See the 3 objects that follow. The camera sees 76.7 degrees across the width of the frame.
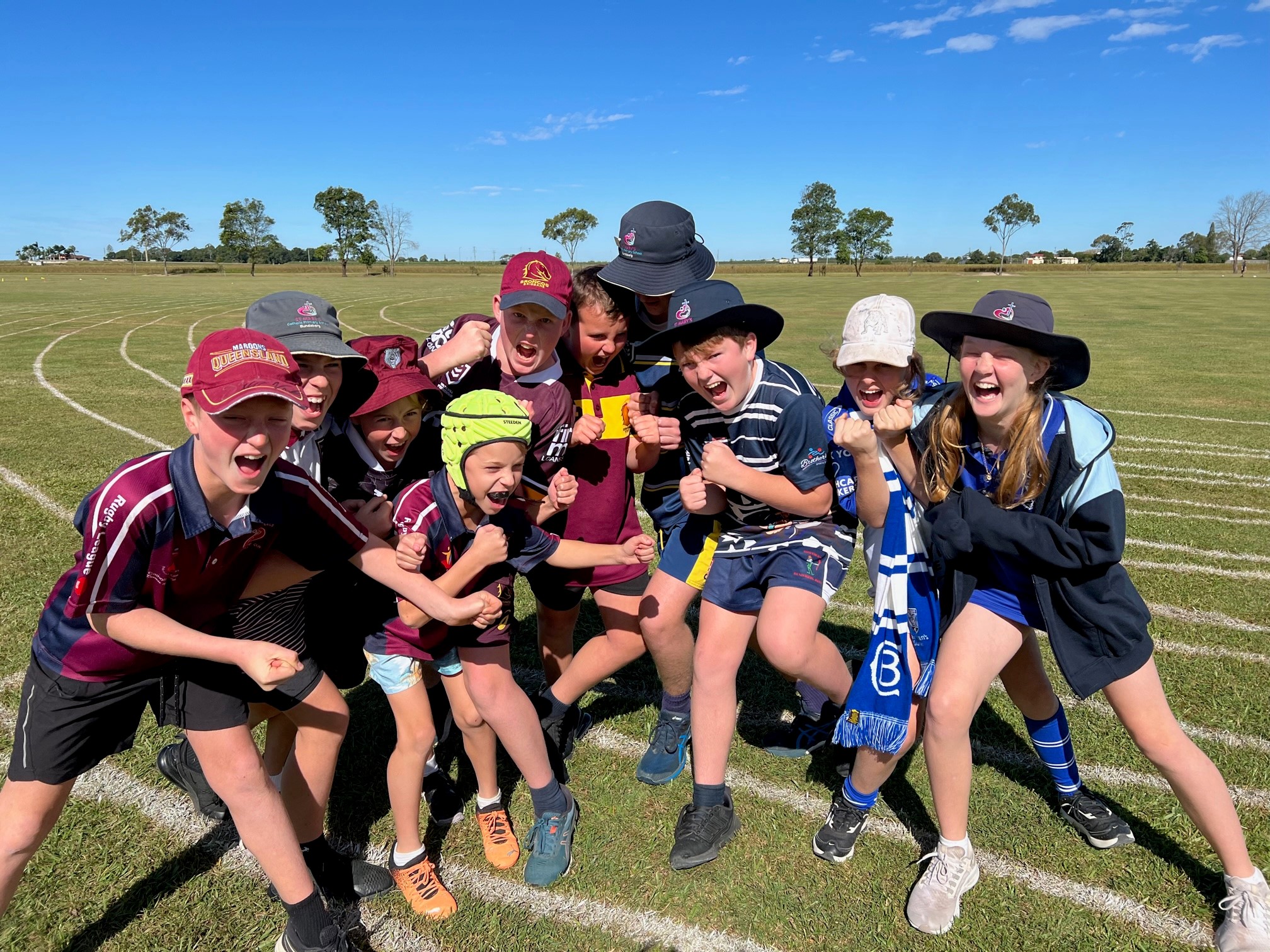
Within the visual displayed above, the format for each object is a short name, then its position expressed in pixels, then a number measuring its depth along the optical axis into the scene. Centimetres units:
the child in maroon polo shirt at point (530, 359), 308
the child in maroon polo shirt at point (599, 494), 337
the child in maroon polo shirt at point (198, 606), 209
